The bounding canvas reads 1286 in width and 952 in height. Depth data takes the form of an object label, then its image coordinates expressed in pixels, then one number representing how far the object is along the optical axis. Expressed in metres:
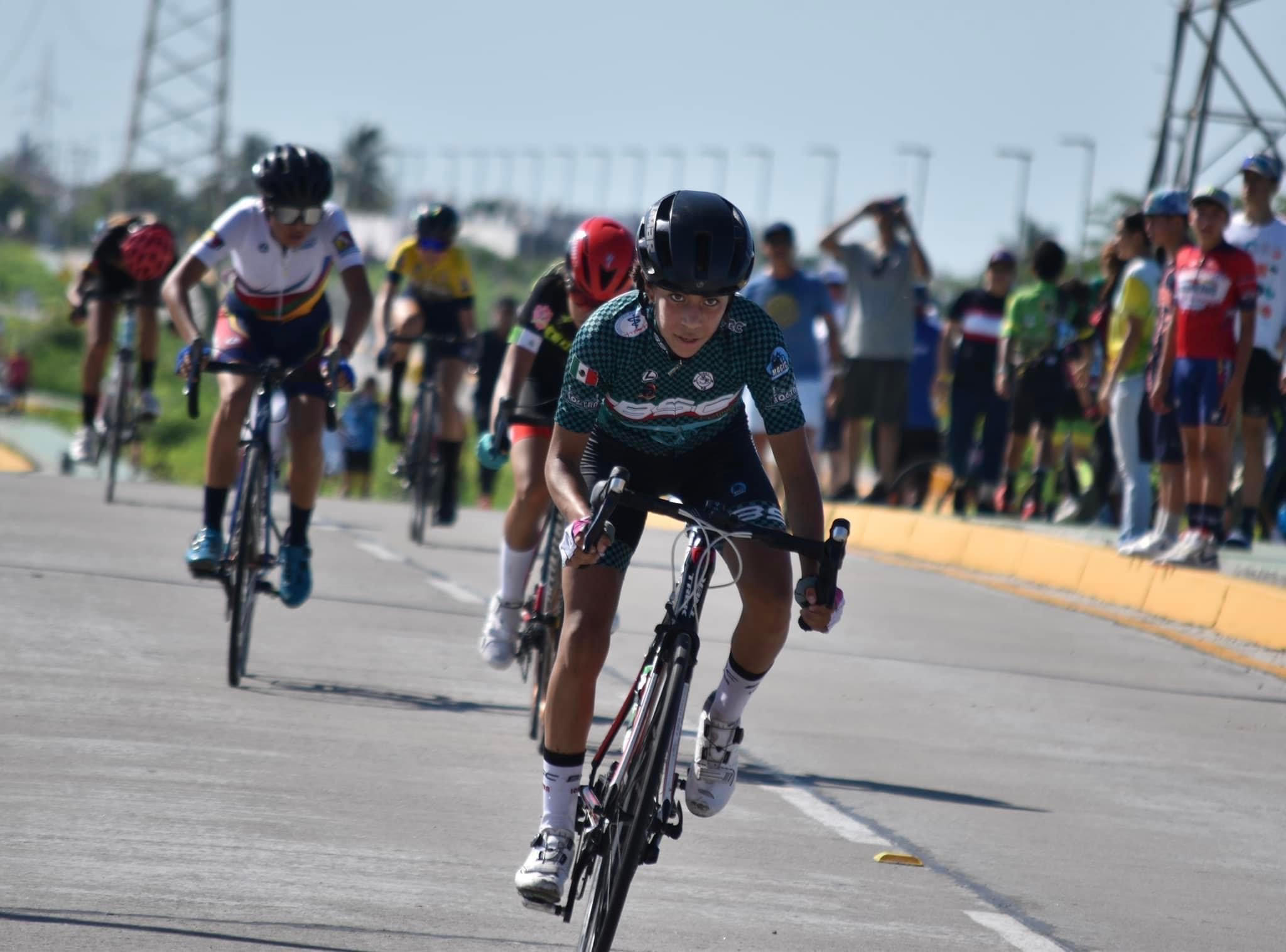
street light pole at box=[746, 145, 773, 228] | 98.31
